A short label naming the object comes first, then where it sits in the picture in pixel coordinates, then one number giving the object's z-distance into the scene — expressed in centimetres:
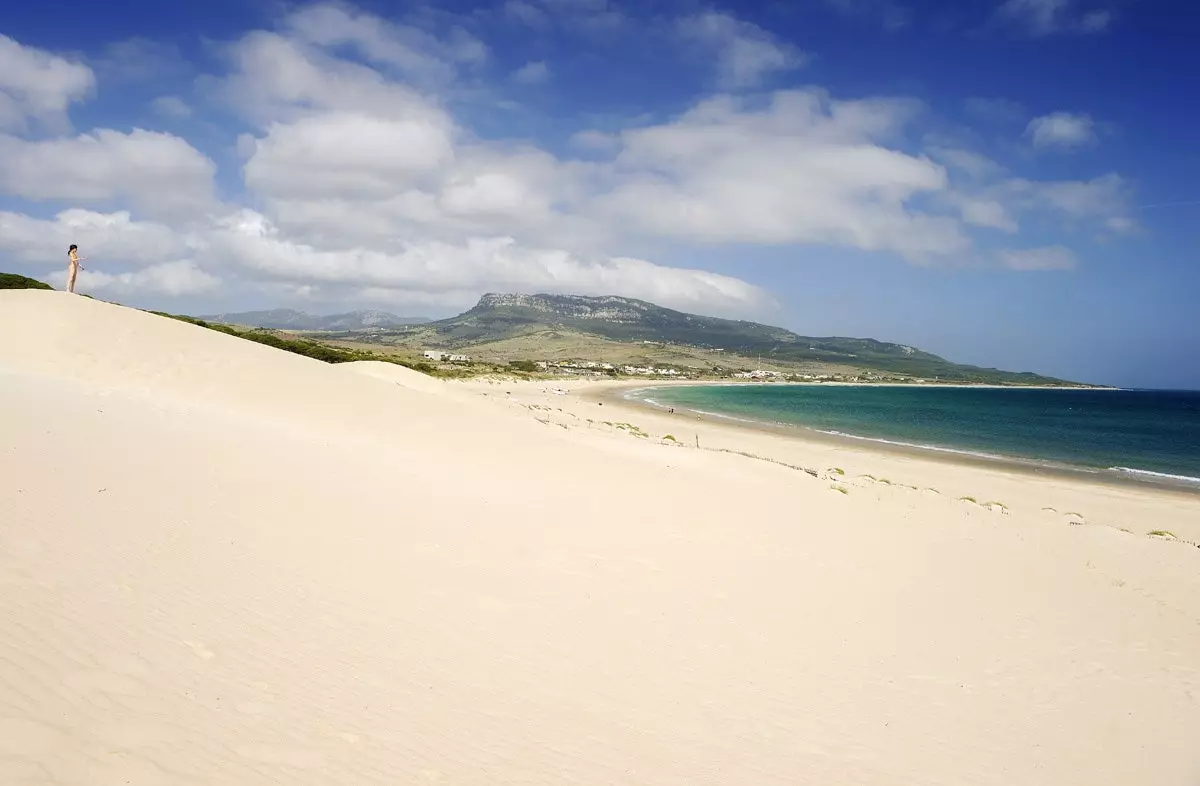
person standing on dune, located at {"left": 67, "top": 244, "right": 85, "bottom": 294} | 1927
